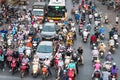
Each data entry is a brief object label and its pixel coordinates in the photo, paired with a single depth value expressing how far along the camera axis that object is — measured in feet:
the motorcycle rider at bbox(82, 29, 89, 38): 122.48
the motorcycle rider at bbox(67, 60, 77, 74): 88.79
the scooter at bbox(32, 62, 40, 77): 91.97
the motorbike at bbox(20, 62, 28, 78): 91.81
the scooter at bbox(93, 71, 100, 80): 88.17
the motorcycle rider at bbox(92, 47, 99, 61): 104.01
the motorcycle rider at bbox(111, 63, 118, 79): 87.86
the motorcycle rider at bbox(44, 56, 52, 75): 92.15
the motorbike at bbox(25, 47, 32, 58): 103.17
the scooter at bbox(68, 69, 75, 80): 87.05
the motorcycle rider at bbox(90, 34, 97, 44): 118.42
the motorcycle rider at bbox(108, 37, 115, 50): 114.42
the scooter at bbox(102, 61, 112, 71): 94.48
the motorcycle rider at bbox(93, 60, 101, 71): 90.48
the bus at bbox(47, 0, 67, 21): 148.25
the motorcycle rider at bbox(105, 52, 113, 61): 101.20
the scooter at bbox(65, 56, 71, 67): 94.18
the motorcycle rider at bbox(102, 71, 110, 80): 85.81
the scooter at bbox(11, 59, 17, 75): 93.25
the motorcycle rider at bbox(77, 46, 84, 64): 104.58
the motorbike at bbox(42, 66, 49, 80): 90.73
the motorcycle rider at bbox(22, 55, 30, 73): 92.92
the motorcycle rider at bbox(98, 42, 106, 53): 109.70
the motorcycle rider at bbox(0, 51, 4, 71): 95.73
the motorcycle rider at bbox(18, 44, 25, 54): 99.70
